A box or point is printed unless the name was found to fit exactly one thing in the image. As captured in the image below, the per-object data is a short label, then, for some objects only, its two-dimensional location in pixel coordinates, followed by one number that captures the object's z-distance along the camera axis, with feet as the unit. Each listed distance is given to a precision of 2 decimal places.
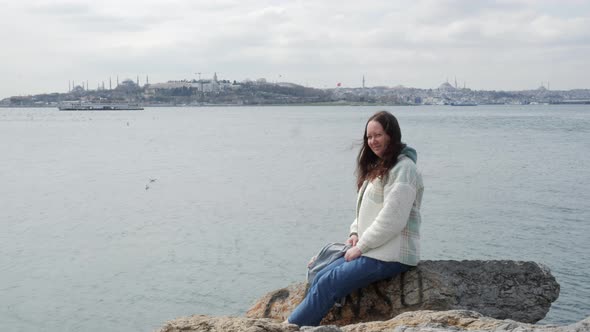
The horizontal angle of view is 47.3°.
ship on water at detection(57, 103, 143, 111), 568.00
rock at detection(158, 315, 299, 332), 12.48
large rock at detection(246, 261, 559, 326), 16.99
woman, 16.10
